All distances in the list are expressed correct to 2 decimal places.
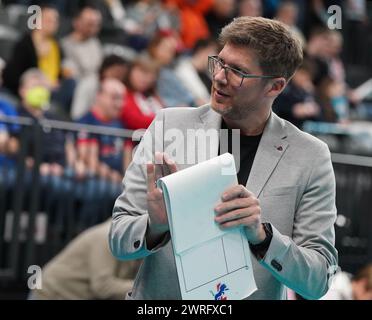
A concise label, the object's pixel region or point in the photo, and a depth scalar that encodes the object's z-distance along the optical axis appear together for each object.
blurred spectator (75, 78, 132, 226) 15.53
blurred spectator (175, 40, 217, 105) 19.16
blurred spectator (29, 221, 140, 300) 13.10
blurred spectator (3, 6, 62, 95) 16.94
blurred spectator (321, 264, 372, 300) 14.52
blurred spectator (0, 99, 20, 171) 14.69
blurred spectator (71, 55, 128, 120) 17.39
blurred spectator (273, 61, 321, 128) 18.27
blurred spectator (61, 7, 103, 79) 18.64
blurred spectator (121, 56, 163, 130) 17.22
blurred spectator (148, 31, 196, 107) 18.89
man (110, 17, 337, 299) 6.65
